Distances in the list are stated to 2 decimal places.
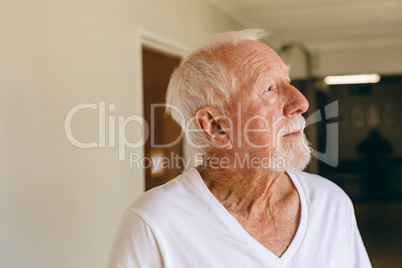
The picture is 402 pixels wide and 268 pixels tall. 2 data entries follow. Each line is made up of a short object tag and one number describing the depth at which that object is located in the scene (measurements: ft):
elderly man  3.50
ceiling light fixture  22.42
